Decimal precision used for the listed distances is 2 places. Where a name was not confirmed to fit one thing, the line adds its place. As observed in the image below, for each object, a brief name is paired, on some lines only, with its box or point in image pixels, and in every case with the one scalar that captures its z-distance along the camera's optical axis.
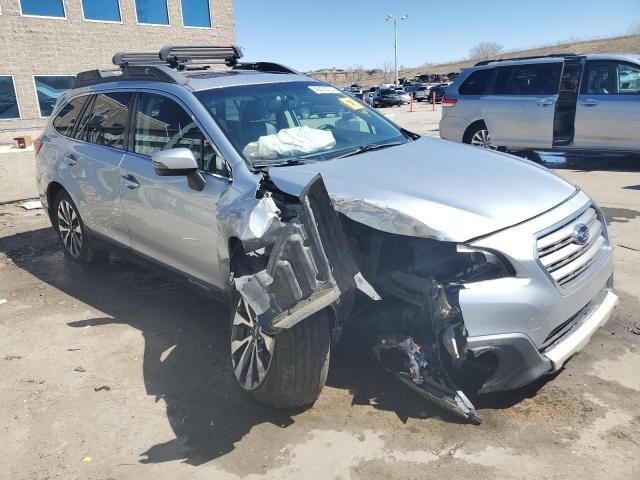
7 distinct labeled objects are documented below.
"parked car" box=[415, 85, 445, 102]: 34.74
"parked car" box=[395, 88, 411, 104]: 34.10
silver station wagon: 2.57
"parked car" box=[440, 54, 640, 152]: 8.60
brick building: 17.94
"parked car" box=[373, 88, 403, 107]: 33.59
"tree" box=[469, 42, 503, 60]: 104.11
